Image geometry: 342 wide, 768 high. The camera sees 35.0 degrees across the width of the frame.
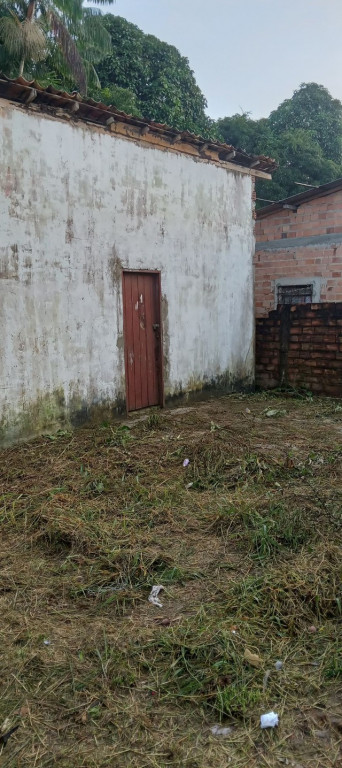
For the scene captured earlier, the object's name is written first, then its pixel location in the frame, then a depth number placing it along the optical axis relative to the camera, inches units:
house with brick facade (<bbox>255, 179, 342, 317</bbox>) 358.0
